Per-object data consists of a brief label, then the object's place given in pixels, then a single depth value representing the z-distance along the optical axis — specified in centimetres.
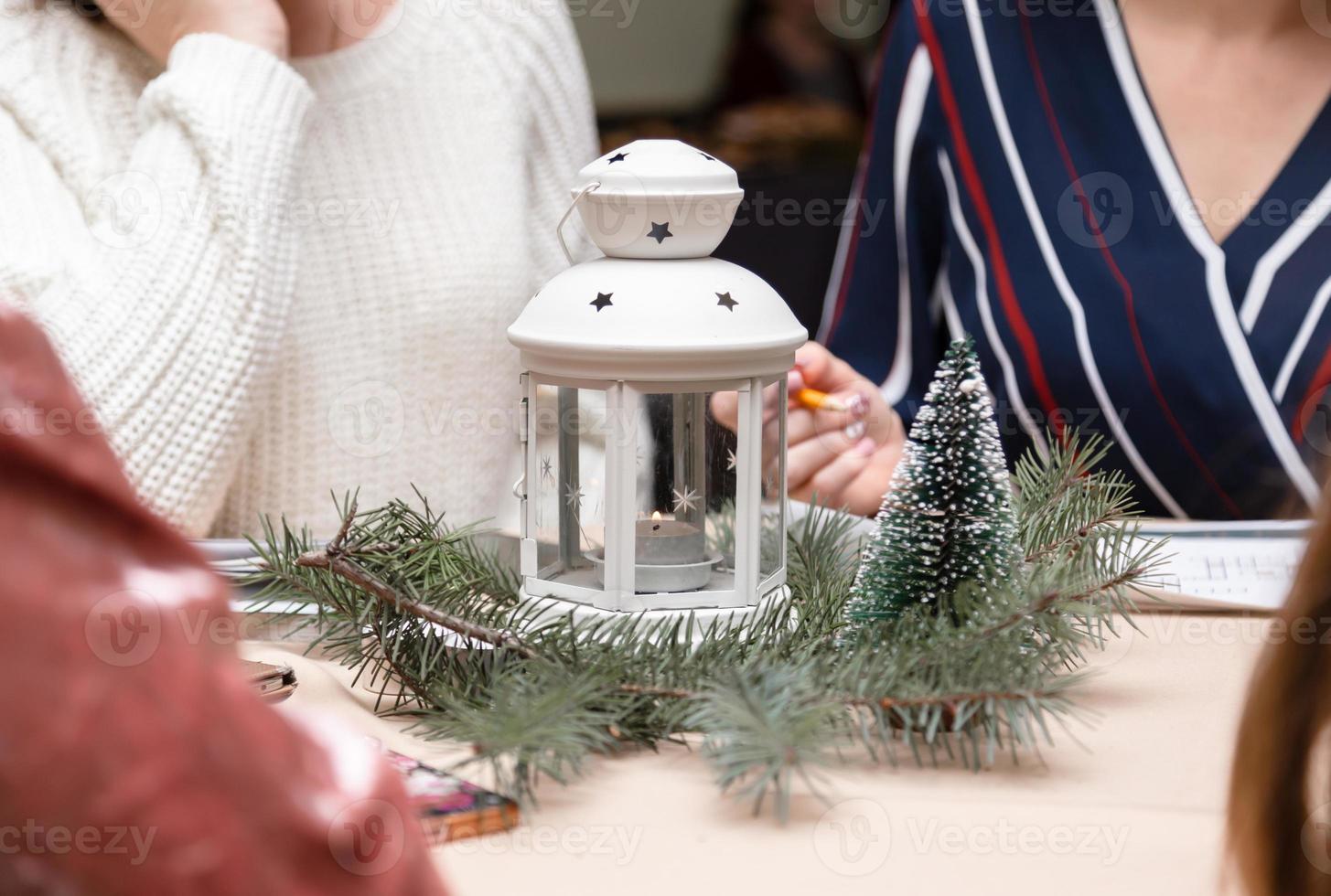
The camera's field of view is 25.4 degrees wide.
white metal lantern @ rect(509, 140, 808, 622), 118
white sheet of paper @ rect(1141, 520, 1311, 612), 132
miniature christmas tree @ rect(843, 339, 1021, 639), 117
